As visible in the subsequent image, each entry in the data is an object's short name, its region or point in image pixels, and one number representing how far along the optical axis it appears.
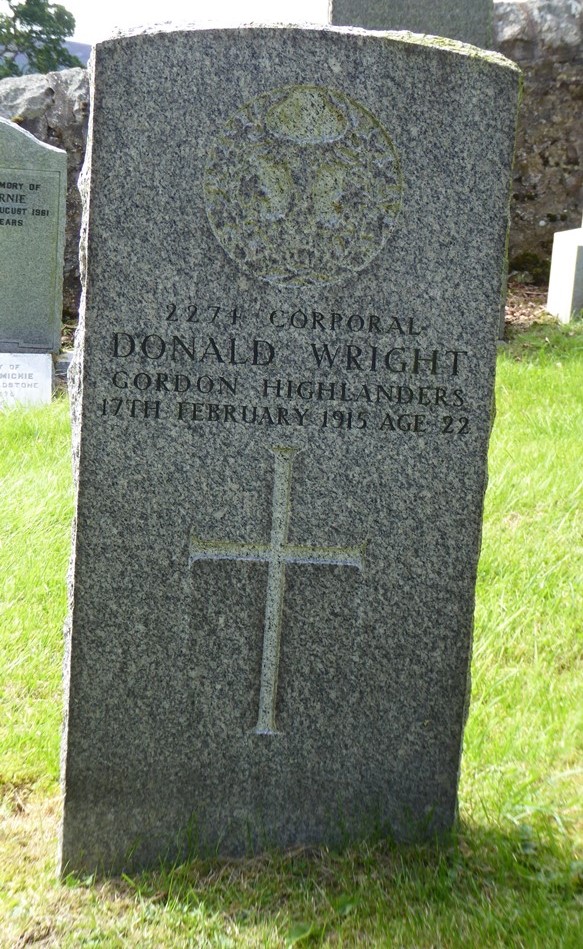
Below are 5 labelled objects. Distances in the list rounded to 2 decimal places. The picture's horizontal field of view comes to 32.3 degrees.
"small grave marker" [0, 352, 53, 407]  6.79
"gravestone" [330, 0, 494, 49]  6.39
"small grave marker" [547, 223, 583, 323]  7.32
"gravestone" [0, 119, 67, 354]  7.39
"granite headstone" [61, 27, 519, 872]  2.22
